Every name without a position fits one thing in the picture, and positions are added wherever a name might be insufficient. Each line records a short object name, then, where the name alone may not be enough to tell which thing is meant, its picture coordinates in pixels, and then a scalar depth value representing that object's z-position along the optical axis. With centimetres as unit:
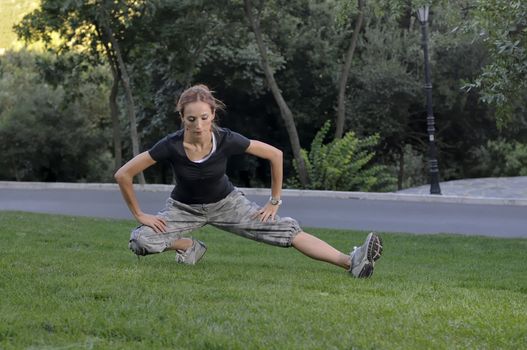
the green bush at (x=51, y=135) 3058
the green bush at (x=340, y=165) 2253
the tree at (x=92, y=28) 2348
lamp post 1999
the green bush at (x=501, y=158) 2780
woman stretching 632
